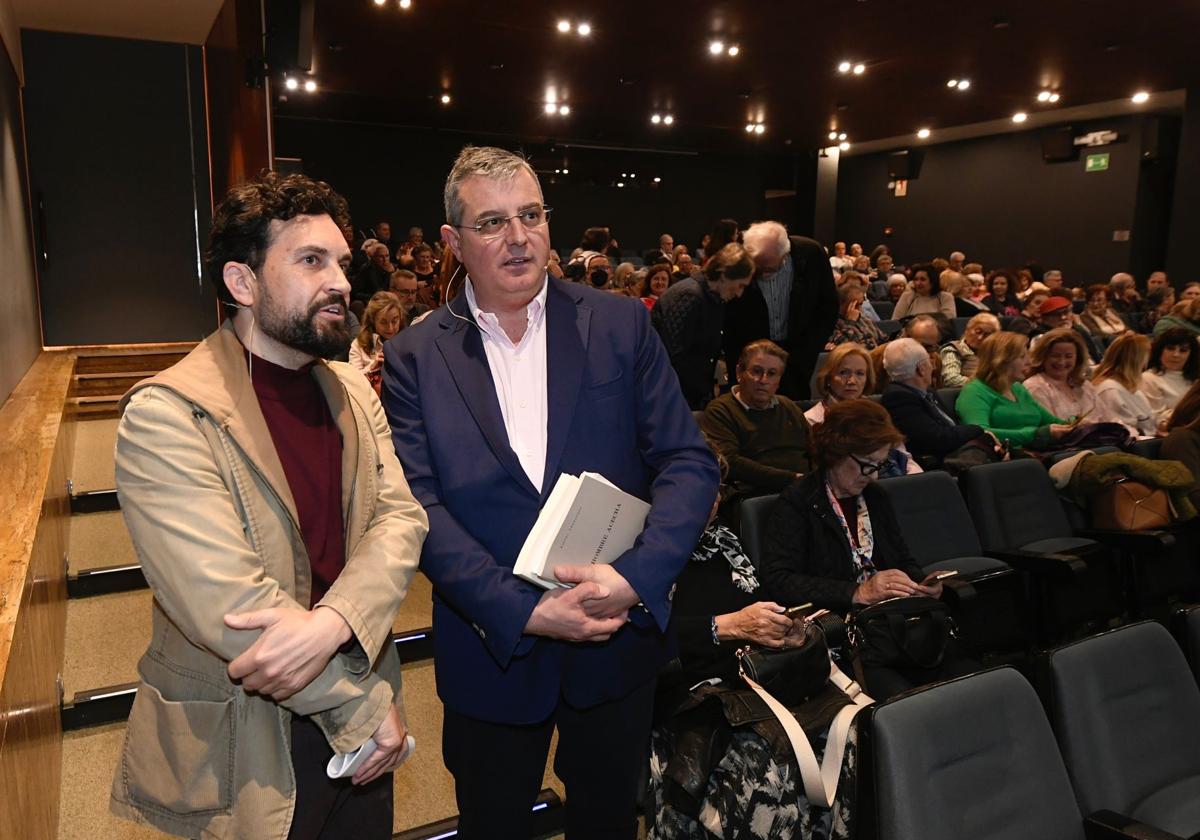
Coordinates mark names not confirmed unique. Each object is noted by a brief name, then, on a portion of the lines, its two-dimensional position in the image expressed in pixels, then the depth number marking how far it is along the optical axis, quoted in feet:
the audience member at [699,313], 12.64
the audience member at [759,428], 11.17
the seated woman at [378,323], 15.47
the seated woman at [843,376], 12.64
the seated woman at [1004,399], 14.42
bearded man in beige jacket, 3.71
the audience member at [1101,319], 26.84
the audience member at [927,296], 24.56
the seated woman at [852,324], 20.95
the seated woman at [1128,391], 15.66
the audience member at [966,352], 17.69
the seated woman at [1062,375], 15.26
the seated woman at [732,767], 5.80
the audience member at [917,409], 13.26
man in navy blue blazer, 4.58
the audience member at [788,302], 13.38
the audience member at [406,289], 18.81
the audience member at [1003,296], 30.42
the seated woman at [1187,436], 12.55
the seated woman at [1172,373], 16.21
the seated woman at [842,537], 8.16
